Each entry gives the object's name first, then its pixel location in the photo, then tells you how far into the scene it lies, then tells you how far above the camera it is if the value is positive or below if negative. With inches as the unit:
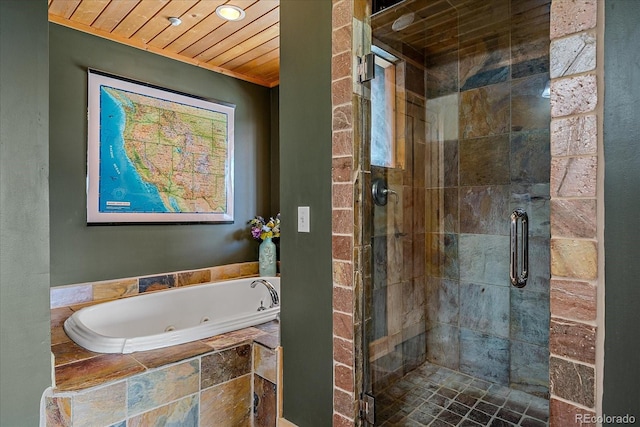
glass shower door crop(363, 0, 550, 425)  53.0 -1.3
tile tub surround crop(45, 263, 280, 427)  54.1 -29.6
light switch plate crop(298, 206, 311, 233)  61.2 -1.9
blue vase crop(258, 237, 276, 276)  127.2 -17.6
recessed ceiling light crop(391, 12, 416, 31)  59.3 +32.1
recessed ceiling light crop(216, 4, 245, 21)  83.2 +48.0
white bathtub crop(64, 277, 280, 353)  69.2 -26.7
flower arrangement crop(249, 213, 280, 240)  127.0 -6.8
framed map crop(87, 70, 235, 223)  96.5 +16.7
